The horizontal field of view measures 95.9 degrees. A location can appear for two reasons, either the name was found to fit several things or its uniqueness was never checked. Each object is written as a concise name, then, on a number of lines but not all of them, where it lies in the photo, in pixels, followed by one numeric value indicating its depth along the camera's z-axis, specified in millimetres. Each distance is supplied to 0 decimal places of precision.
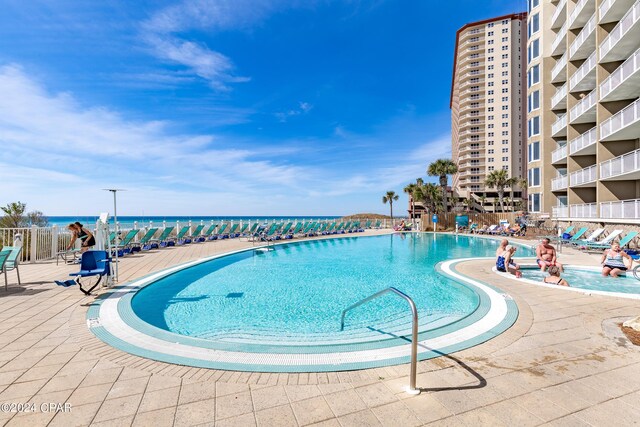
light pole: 6725
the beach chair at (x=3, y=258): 6285
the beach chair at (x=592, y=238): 12911
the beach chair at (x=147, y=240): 14587
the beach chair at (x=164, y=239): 16253
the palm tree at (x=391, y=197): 47847
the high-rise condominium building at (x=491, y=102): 60688
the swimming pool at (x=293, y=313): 3520
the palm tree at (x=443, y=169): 36156
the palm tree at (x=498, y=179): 43188
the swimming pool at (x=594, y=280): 6531
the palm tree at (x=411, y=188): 40959
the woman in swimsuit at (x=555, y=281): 6698
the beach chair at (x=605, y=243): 12078
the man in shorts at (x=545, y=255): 7816
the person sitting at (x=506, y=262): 8266
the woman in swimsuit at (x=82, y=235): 9430
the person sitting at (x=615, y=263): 7692
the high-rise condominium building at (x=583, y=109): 13312
